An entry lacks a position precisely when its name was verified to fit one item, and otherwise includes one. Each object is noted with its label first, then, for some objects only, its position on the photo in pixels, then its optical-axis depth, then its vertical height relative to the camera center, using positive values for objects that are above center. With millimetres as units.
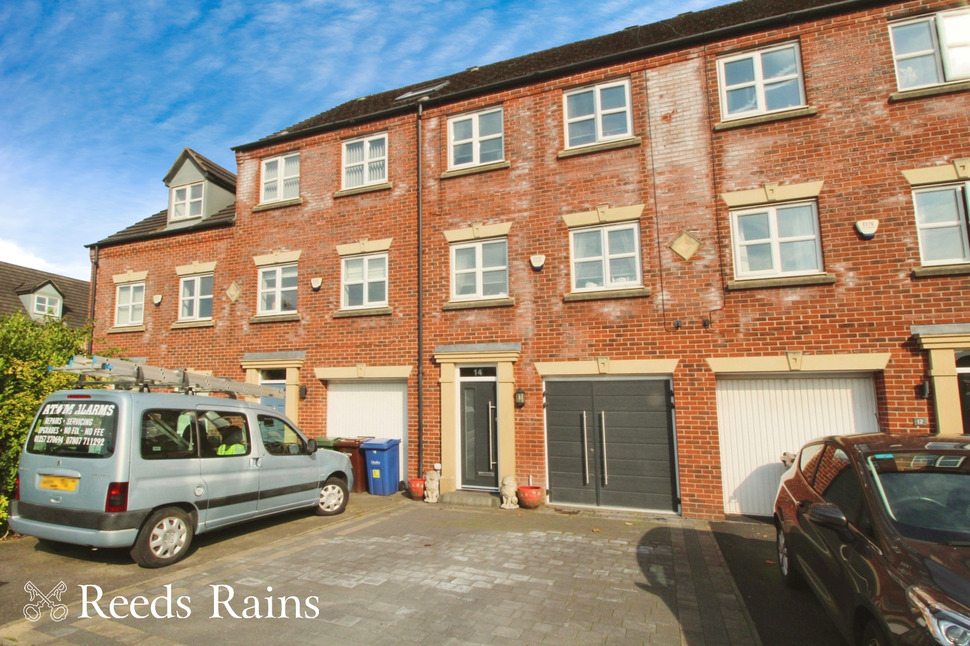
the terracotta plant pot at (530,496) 9539 -1891
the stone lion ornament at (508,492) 9664 -1834
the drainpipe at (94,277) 15539 +3606
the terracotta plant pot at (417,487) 10414 -1839
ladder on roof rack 7328 +363
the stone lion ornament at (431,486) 10258 -1790
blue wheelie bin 10859 -1466
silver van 5852 -849
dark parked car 3070 -1087
